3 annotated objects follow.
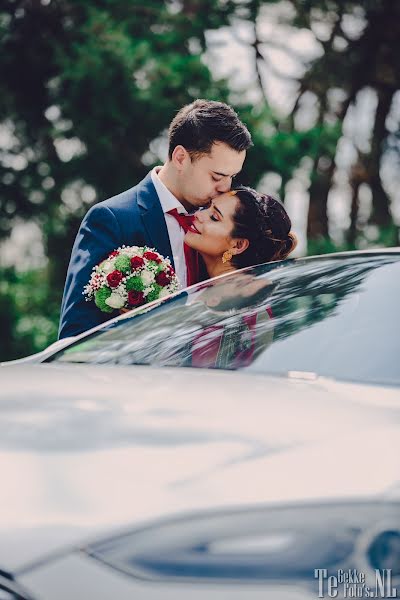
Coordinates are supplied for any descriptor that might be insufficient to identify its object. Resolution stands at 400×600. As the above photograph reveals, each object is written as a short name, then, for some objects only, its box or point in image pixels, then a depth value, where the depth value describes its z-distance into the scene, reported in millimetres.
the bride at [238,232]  3934
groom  3789
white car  1475
